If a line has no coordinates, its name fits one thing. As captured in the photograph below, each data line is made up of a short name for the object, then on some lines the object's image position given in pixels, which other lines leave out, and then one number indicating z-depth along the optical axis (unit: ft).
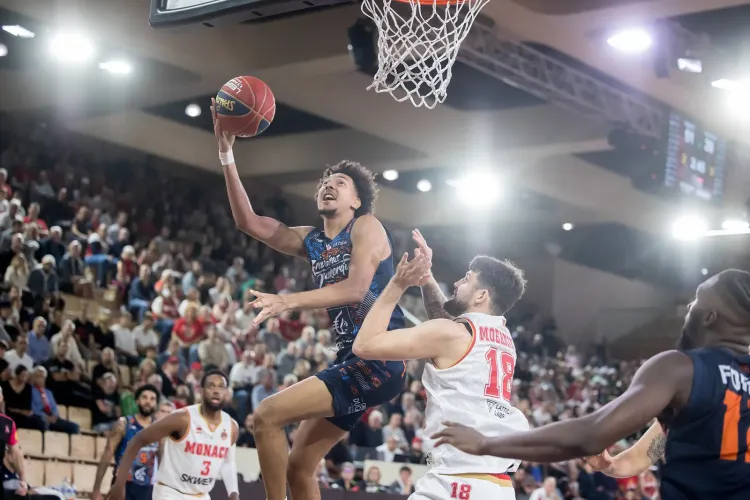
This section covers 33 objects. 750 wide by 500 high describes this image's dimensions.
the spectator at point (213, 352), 42.91
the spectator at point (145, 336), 43.42
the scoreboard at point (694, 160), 48.14
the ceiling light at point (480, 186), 65.57
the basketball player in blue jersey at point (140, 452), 26.30
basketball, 17.52
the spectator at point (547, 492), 38.58
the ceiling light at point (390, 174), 68.35
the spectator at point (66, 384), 37.58
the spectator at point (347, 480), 38.47
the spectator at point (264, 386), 41.45
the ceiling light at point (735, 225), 66.64
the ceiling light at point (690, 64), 44.98
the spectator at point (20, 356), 35.63
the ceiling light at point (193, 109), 61.87
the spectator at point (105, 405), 37.70
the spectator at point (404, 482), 38.55
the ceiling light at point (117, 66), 53.72
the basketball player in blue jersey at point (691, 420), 9.62
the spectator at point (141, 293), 46.62
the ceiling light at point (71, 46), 48.83
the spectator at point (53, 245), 44.98
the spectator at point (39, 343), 37.58
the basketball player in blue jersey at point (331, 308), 15.66
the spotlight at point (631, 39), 42.01
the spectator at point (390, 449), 41.45
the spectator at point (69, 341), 39.04
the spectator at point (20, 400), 33.72
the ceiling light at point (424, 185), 73.20
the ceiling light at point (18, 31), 49.14
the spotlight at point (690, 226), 66.49
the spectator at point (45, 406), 34.65
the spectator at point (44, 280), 41.75
